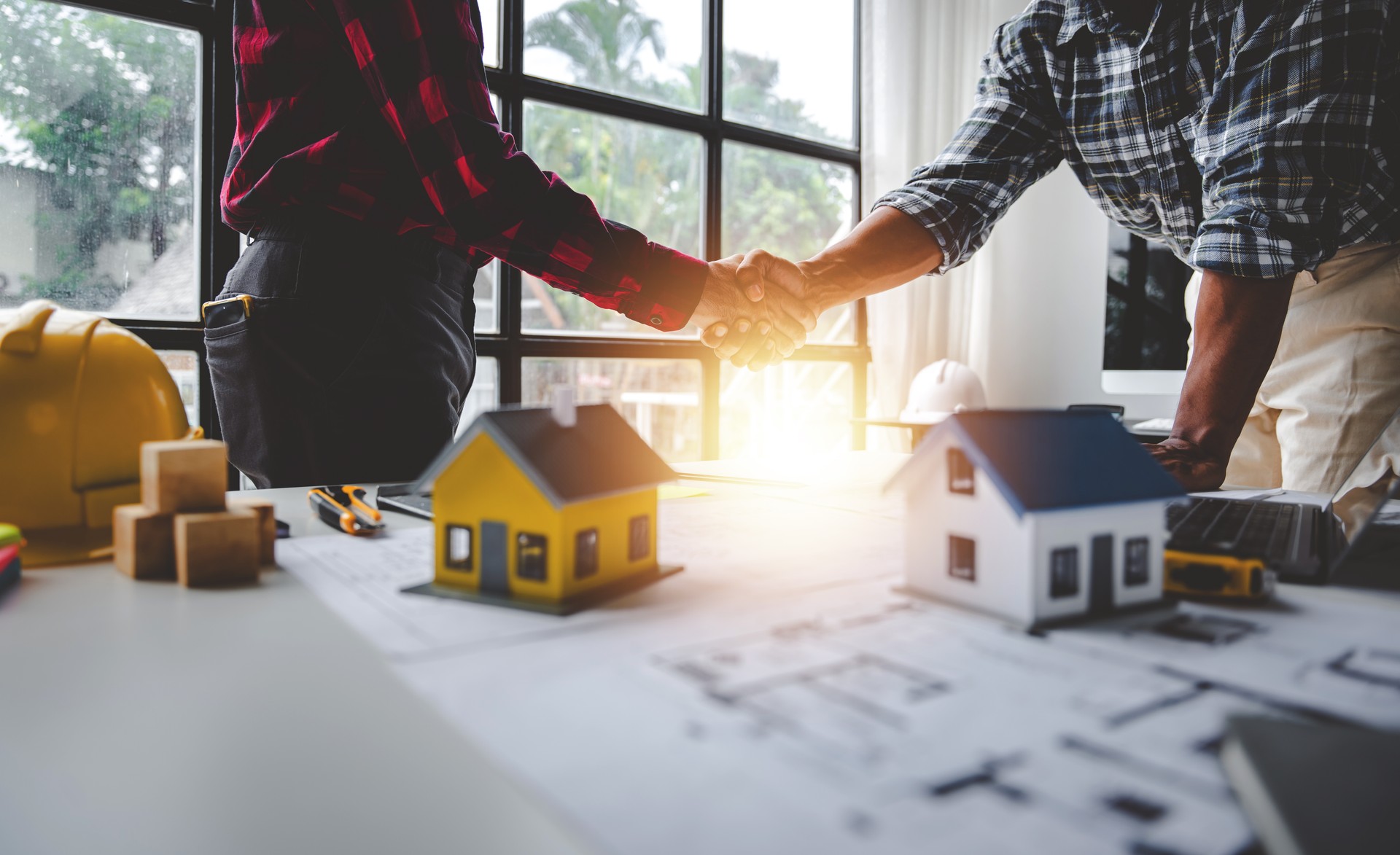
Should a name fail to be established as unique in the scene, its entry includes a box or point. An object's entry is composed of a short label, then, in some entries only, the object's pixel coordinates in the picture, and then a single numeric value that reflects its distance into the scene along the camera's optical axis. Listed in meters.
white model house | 0.35
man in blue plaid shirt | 0.88
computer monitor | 1.69
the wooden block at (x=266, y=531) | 0.49
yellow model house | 0.39
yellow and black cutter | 0.59
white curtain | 2.72
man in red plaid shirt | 0.97
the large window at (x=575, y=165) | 1.72
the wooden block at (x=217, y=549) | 0.45
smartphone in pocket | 1.04
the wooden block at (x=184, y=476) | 0.46
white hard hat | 2.22
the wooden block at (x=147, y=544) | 0.46
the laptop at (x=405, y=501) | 0.66
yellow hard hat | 0.52
